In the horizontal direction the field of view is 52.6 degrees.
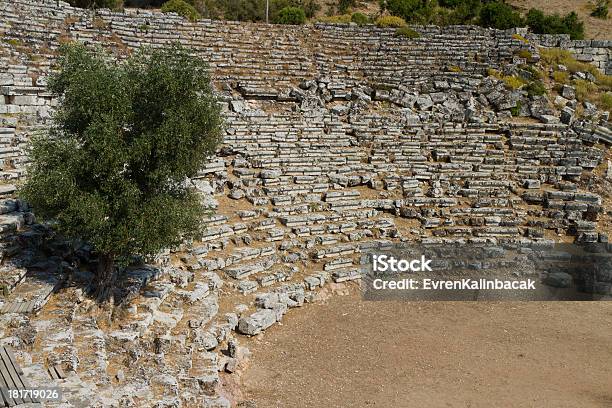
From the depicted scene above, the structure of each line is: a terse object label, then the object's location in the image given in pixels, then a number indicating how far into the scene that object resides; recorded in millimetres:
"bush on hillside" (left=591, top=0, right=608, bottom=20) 42594
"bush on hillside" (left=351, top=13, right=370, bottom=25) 37616
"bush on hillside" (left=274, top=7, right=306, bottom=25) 38281
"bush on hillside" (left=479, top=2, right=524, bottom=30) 37625
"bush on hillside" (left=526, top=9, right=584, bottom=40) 37188
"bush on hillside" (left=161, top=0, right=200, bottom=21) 33069
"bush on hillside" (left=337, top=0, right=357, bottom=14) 43656
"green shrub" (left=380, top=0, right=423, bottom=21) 41747
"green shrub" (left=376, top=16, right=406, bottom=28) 34334
